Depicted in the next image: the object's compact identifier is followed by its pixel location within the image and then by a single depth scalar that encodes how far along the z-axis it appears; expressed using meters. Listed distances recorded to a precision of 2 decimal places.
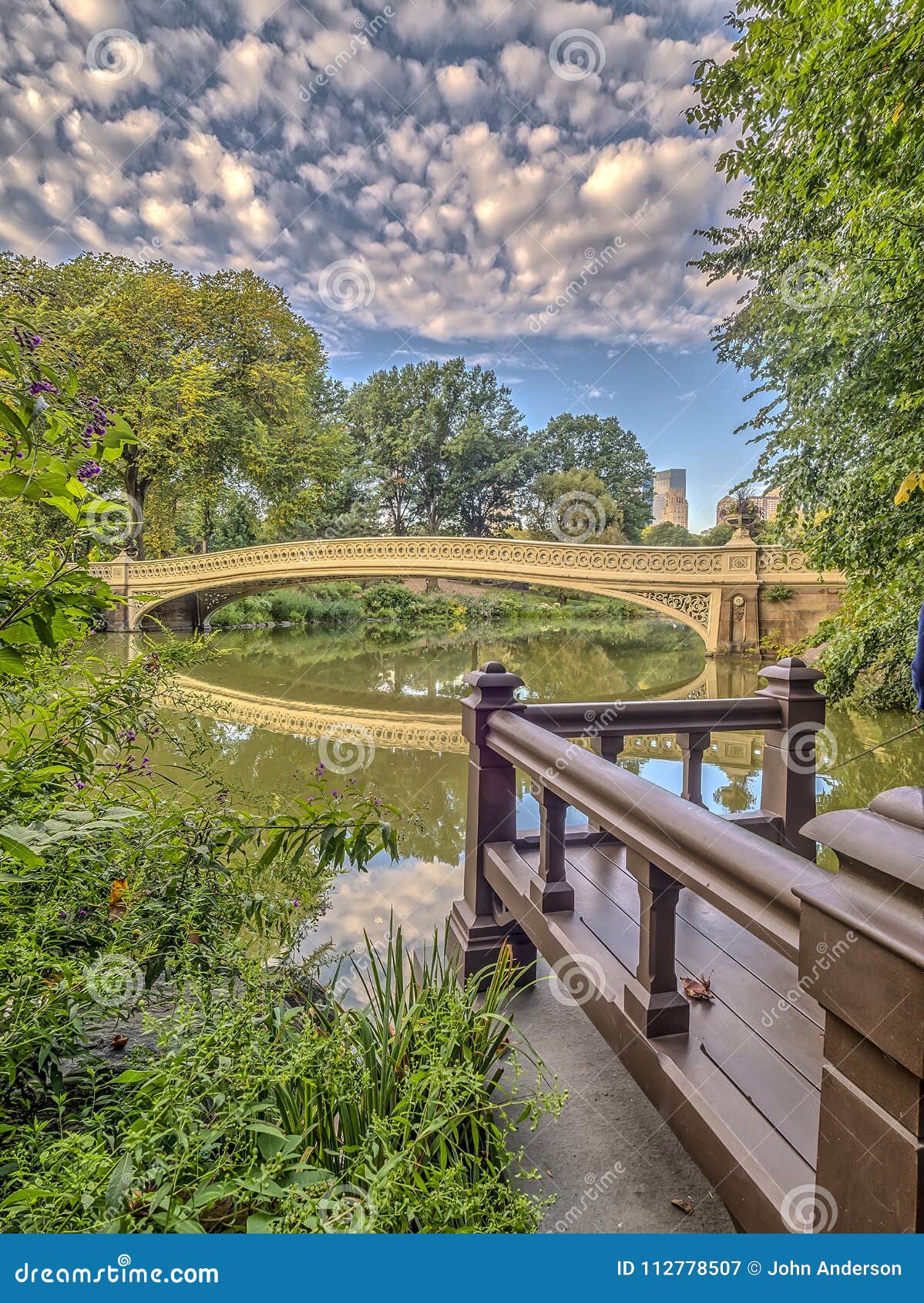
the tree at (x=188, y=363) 12.79
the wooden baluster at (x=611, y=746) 2.01
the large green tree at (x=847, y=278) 2.99
